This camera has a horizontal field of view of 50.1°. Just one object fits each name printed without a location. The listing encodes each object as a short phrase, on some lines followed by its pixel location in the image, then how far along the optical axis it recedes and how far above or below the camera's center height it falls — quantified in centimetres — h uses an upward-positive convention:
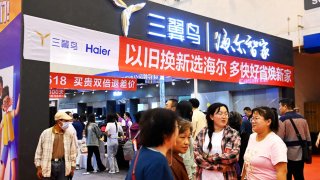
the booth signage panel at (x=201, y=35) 573 +133
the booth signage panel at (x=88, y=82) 880 +58
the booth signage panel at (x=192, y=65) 530 +70
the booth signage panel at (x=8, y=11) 422 +119
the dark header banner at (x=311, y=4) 891 +255
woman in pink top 254 -38
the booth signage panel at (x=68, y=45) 416 +79
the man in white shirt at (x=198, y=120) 404 -21
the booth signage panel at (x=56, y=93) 1099 +34
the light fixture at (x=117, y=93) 1598 +47
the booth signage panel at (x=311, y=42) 875 +153
